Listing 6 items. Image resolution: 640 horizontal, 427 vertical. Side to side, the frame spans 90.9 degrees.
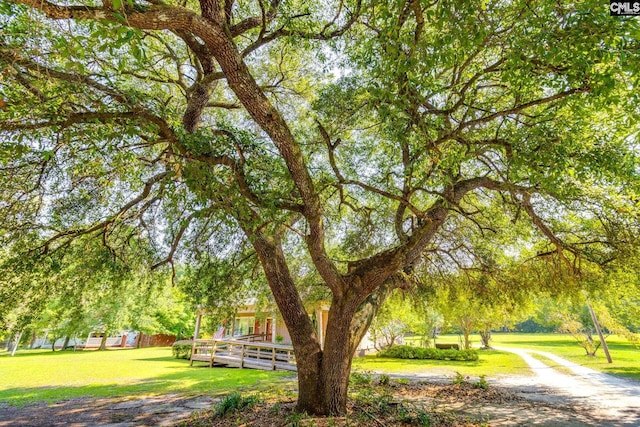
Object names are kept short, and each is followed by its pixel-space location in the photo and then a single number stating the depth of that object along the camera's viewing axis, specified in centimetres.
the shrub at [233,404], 655
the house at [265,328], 1557
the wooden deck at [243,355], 1445
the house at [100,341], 3344
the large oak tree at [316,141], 338
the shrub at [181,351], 2039
